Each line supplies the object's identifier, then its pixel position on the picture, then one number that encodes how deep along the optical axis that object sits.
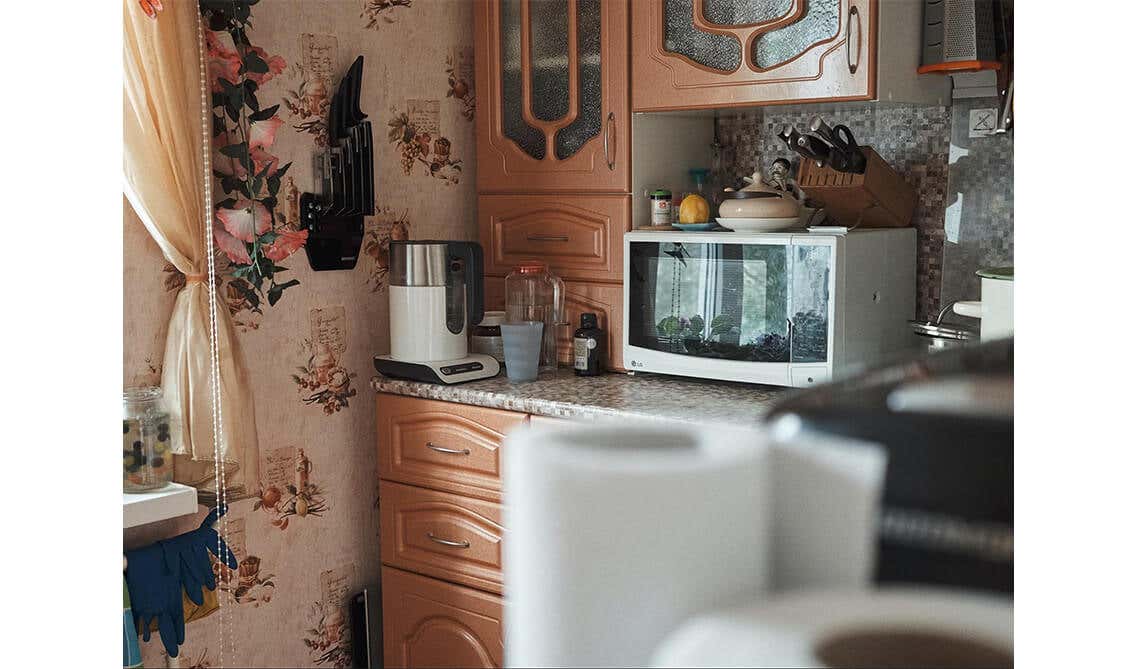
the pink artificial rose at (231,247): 2.15
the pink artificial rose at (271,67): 2.20
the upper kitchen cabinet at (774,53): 1.99
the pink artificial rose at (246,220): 2.14
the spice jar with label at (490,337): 2.52
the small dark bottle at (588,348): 2.39
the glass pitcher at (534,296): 2.50
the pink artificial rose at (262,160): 2.20
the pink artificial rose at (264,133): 2.18
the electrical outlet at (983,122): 2.13
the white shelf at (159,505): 1.85
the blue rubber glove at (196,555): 2.10
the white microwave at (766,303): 2.04
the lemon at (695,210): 2.31
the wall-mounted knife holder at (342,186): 2.34
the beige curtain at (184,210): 1.93
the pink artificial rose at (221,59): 2.09
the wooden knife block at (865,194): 2.16
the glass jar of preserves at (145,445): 1.93
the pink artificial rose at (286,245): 2.26
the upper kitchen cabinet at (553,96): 2.37
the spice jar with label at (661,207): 2.35
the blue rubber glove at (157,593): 2.03
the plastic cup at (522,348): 2.30
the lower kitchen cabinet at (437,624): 2.29
